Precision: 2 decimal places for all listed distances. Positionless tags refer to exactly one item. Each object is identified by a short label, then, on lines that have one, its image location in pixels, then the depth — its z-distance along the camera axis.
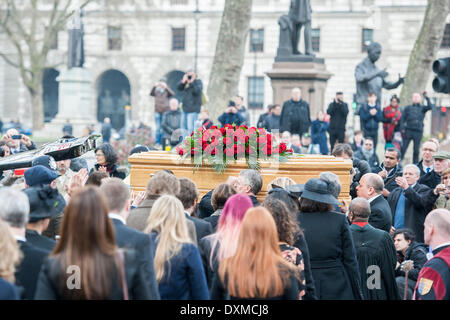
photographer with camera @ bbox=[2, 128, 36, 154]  11.82
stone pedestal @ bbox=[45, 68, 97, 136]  35.31
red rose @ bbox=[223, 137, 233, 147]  9.41
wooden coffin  9.31
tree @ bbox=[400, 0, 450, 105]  24.89
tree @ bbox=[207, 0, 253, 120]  22.52
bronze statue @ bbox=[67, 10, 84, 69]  35.81
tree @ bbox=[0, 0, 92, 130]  44.72
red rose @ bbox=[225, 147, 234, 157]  9.38
